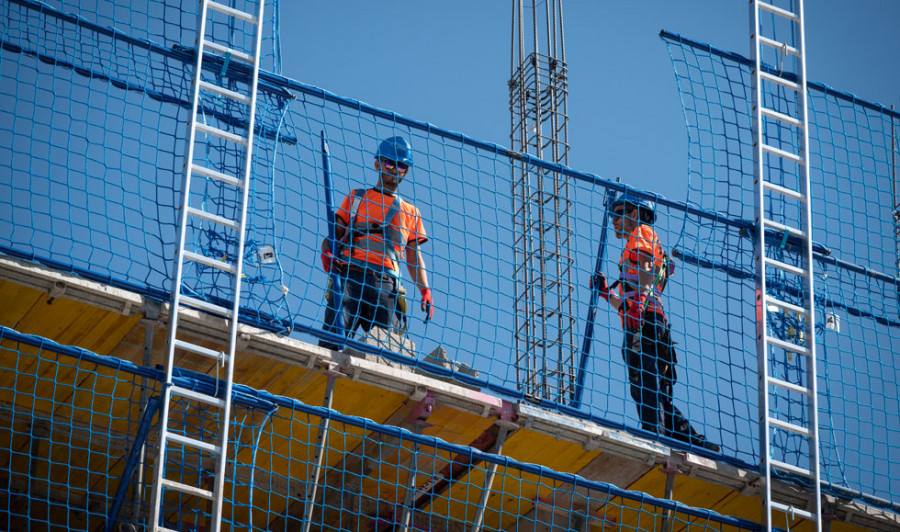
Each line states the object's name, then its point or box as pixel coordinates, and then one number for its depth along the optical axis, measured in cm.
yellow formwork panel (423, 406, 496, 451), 1936
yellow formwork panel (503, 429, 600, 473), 1978
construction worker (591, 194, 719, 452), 2087
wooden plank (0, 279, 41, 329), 1744
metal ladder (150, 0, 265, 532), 1568
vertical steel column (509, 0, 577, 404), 3134
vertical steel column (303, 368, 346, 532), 1762
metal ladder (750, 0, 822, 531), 1922
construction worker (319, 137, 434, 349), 2019
